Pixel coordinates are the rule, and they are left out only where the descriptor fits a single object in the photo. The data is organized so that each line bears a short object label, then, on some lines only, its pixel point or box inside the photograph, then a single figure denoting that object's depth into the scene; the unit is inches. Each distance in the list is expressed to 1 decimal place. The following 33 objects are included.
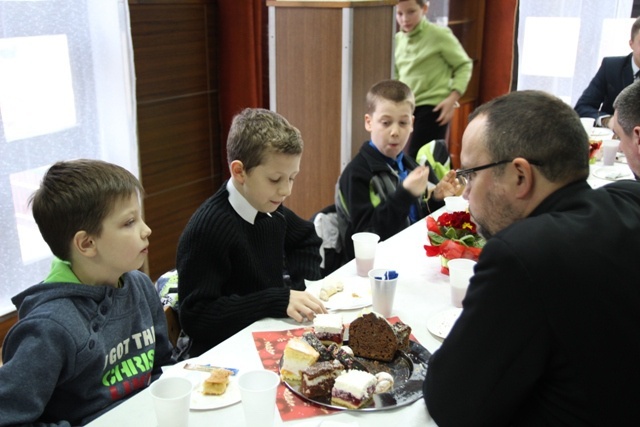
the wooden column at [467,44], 236.5
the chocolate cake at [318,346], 57.9
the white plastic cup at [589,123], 149.5
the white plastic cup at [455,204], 98.4
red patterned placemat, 52.5
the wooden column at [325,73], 143.3
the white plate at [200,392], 52.8
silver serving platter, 53.2
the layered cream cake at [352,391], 52.6
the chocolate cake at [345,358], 57.6
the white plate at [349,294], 71.5
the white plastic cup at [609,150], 133.0
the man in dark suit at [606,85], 173.2
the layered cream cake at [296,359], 55.6
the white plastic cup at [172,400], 47.3
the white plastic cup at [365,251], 79.6
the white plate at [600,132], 150.5
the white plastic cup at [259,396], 47.7
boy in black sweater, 69.4
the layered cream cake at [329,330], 62.2
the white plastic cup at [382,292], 68.4
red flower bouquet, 79.0
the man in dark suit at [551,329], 43.4
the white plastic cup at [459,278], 71.2
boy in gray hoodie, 53.3
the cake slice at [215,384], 54.0
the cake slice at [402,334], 60.7
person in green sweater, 179.0
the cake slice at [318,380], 53.9
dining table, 51.4
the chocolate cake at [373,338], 59.9
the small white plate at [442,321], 65.4
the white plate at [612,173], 124.3
